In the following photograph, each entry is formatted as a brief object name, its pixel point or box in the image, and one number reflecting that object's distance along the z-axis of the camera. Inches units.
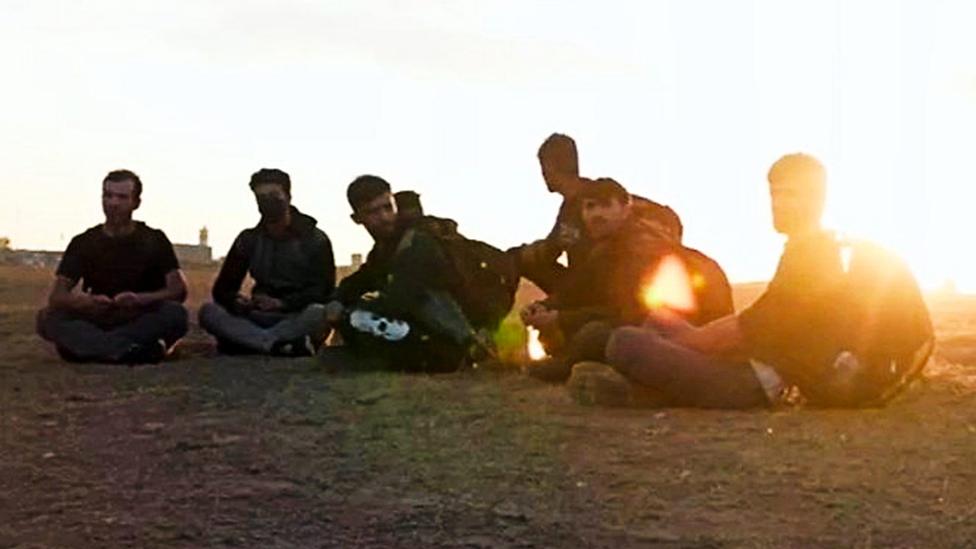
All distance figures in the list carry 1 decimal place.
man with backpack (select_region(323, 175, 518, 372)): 345.7
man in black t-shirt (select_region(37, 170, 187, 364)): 382.6
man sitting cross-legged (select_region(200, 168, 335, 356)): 398.0
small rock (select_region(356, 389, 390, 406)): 301.7
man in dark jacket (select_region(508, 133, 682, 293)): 340.5
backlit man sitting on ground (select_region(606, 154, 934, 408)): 261.0
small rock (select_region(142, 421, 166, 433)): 267.3
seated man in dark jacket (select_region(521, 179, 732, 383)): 303.6
